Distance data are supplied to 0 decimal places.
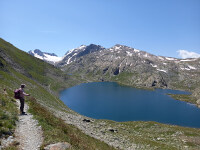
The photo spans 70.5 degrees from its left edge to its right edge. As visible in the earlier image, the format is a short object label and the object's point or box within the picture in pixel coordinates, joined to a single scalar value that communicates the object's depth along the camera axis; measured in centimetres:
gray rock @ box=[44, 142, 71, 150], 1033
